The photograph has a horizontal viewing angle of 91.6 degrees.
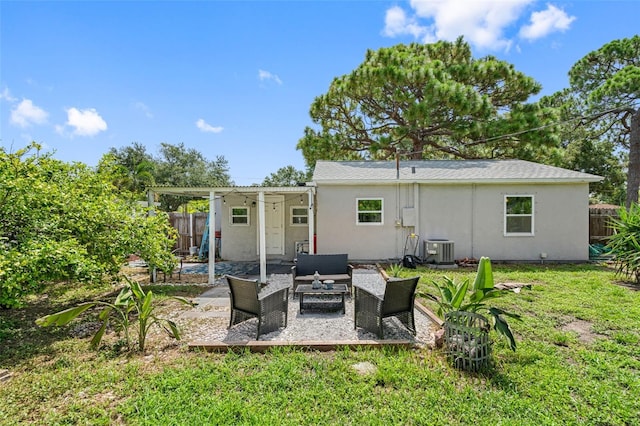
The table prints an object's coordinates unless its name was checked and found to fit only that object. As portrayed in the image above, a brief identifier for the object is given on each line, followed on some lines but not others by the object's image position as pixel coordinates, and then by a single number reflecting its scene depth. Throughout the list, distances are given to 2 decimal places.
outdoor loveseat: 6.85
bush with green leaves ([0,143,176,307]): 3.92
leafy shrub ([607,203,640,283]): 7.21
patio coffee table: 5.31
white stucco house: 10.09
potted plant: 3.30
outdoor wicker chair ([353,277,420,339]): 4.05
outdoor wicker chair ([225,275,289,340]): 4.20
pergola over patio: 7.54
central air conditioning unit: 9.62
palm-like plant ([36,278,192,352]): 3.45
